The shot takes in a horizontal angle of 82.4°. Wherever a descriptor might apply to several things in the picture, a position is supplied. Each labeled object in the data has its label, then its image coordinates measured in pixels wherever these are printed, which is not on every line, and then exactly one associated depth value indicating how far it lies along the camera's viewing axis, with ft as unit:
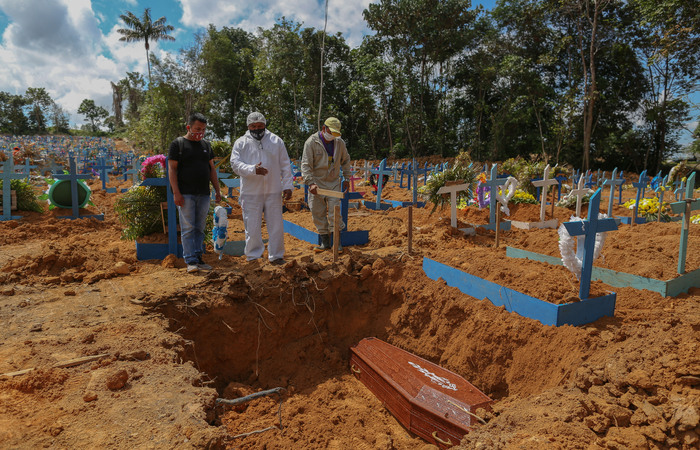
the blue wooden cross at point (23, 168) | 38.69
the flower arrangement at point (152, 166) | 17.69
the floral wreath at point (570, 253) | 11.05
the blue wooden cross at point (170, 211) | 16.05
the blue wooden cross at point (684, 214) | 13.01
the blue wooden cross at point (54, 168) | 49.89
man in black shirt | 14.74
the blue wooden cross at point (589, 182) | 41.79
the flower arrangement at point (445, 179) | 25.85
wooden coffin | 8.94
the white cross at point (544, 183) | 23.17
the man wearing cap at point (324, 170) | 17.83
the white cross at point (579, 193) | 23.48
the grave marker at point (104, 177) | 44.96
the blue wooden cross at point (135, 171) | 40.27
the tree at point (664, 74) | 55.67
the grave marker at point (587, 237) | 10.65
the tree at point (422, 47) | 83.66
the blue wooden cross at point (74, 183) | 25.91
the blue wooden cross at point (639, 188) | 27.26
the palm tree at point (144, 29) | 103.28
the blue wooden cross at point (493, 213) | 24.57
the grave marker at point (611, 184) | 29.12
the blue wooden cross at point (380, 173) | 33.37
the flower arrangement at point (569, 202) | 31.91
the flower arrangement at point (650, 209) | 28.58
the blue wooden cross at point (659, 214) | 25.65
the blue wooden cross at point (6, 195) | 25.32
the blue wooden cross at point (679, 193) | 39.47
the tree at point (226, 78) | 99.14
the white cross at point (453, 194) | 21.48
